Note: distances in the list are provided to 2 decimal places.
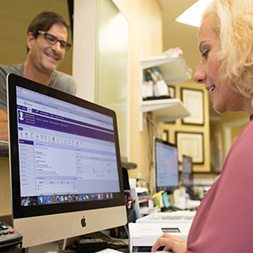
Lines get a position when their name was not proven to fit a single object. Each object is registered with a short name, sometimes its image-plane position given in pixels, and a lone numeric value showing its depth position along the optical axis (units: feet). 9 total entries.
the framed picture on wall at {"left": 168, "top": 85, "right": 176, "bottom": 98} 18.04
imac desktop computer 2.72
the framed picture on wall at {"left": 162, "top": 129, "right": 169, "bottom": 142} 17.63
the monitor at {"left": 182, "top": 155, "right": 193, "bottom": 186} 12.45
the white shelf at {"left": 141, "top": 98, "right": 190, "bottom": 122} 9.03
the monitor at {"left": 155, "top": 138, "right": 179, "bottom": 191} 8.32
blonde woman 1.90
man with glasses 6.07
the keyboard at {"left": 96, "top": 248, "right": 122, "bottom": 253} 3.39
